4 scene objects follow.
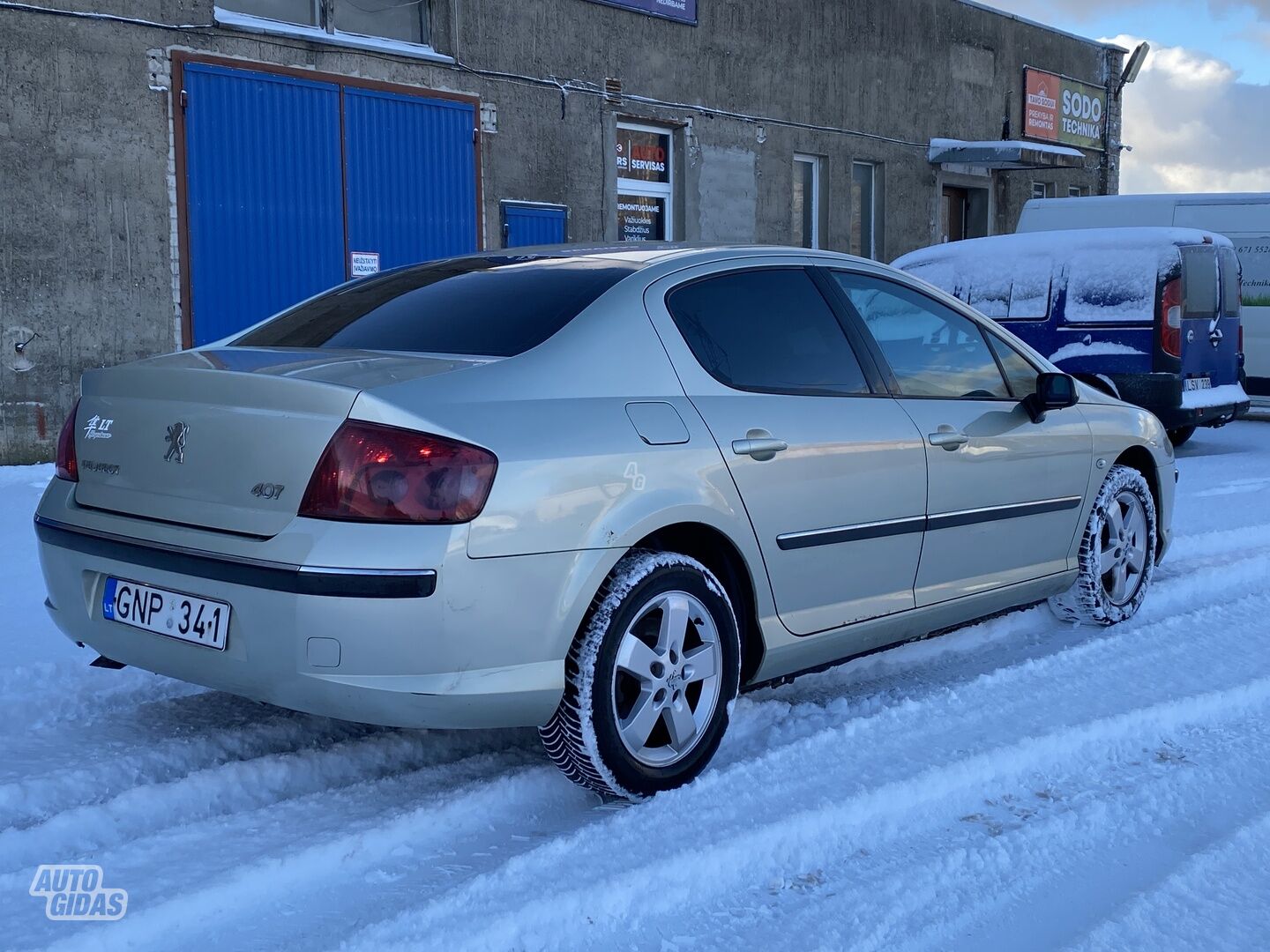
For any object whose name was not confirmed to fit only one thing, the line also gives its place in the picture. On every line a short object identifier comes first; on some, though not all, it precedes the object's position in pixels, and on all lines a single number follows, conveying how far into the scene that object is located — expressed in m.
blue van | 10.47
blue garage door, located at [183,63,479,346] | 10.66
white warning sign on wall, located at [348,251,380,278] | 11.70
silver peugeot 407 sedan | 2.91
